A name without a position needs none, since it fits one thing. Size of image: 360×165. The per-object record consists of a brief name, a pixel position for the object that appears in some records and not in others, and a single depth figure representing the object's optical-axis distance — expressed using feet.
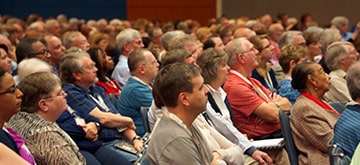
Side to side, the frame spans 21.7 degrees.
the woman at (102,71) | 25.04
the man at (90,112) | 20.88
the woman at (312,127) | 19.33
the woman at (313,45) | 34.68
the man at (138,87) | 22.82
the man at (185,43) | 27.13
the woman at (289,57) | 26.81
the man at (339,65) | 25.13
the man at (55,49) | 29.14
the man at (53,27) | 48.01
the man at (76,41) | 31.61
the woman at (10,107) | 14.98
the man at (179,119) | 13.92
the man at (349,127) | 17.02
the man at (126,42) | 31.68
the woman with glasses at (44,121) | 16.43
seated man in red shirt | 22.49
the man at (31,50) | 26.15
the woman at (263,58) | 27.82
